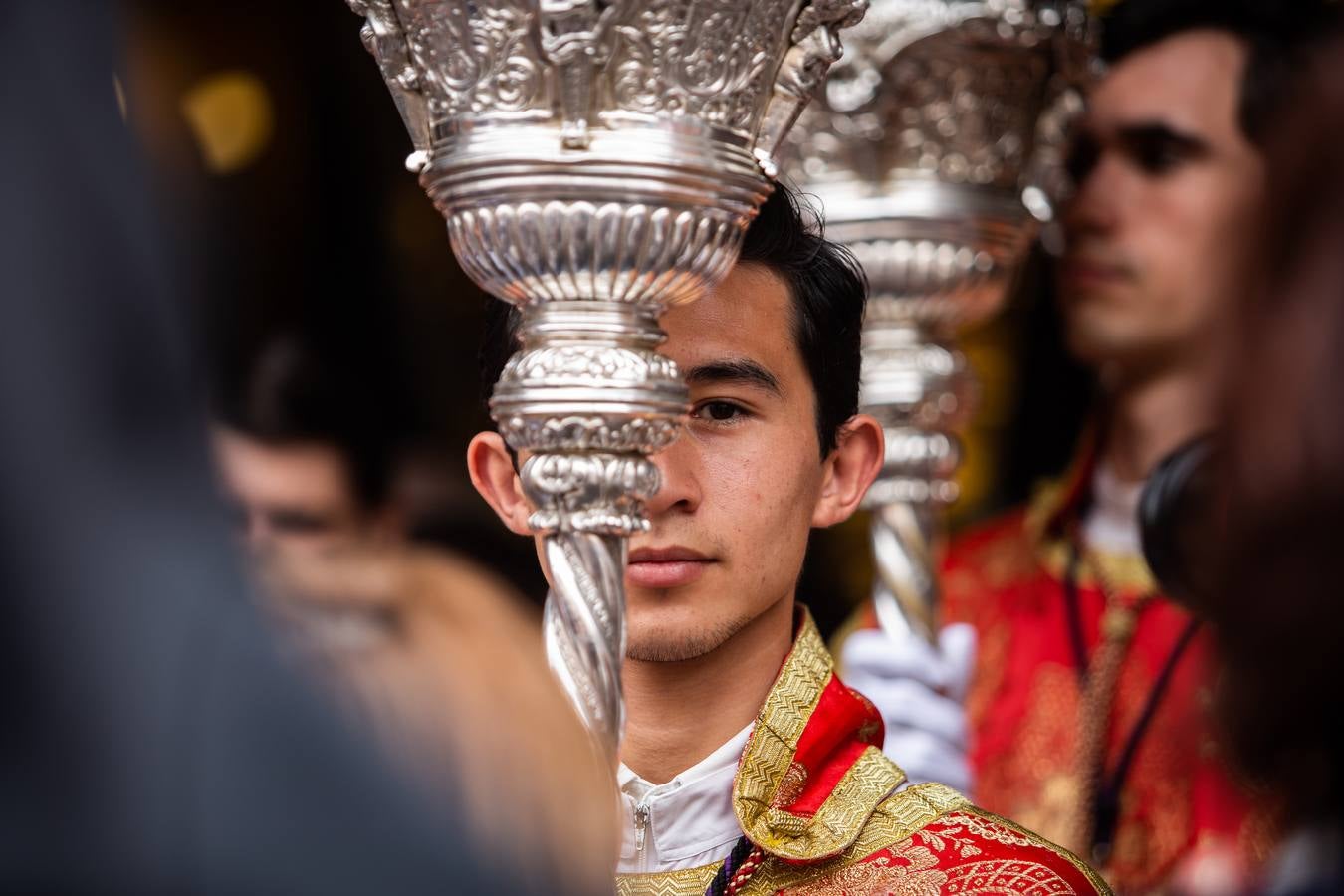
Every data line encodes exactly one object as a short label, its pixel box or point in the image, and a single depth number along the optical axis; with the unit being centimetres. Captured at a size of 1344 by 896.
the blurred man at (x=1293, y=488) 168
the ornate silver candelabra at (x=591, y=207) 189
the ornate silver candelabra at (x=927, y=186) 238
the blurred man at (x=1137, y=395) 257
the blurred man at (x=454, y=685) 164
